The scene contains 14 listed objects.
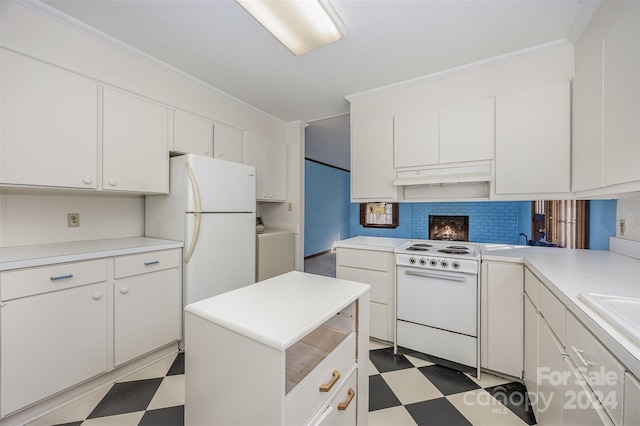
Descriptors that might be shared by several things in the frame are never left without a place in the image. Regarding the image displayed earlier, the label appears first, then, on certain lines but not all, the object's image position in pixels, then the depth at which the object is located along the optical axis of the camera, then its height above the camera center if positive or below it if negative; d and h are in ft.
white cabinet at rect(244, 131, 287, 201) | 10.43 +2.07
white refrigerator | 7.16 -0.29
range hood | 7.27 +1.13
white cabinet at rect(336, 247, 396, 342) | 7.57 -2.05
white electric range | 6.30 -2.36
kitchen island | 2.55 -1.76
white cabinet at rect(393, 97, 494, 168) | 7.29 +2.38
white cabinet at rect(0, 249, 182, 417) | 4.56 -2.33
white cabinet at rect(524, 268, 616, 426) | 2.40 -1.92
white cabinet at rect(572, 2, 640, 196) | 3.66 +1.94
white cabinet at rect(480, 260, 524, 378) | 5.91 -2.45
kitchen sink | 2.29 -1.03
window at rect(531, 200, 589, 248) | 7.05 -0.28
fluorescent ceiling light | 4.90 +3.96
